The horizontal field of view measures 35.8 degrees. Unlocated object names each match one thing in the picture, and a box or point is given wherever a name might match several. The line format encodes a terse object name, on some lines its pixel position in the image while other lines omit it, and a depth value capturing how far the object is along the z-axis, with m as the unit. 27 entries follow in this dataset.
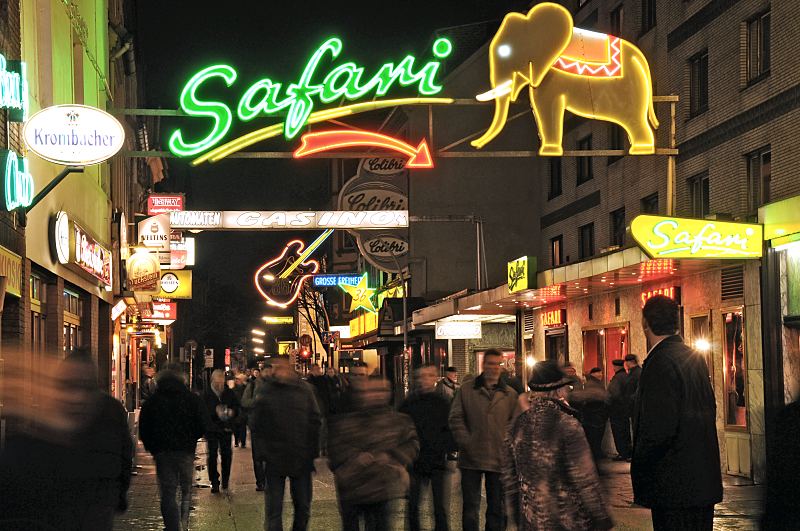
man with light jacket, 11.53
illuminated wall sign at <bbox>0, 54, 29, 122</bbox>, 13.41
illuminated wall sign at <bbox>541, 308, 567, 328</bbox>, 31.45
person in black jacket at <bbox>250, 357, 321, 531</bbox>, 11.20
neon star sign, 54.68
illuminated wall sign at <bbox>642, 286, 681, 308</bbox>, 23.22
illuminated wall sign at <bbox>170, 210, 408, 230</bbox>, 23.95
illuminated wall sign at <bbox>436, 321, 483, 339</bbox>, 37.12
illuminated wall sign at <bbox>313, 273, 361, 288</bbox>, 55.75
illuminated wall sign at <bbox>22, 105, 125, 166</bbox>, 16.27
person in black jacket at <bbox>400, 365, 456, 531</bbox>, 12.07
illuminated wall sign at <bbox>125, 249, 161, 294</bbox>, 31.03
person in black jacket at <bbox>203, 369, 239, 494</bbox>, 18.52
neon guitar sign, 67.06
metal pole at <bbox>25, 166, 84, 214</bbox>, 15.94
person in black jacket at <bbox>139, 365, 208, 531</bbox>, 12.04
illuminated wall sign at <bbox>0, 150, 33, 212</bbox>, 13.78
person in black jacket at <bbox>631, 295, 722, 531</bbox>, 6.75
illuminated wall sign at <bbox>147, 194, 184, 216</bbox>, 42.31
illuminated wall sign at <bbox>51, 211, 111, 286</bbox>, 19.48
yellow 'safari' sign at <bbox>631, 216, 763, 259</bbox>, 18.34
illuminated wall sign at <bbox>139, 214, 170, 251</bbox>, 33.47
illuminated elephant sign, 21.14
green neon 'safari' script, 20.39
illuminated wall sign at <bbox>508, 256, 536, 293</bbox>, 27.08
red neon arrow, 20.63
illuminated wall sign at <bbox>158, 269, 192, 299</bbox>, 45.97
